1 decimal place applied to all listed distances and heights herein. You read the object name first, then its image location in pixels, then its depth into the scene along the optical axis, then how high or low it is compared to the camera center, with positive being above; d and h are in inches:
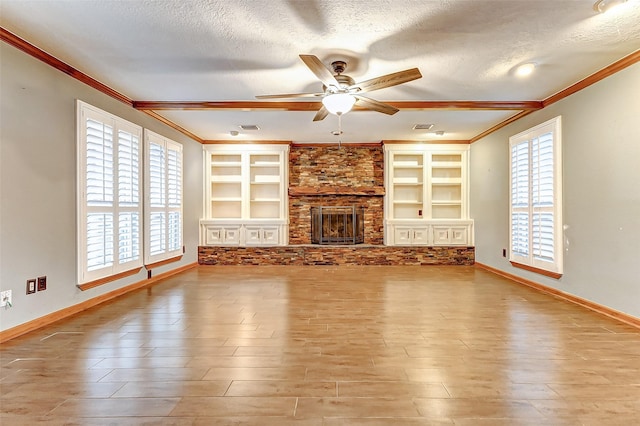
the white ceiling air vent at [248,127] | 214.2 +57.0
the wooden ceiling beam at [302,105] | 169.2 +55.7
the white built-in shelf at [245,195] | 258.8 +14.4
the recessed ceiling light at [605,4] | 87.1 +56.0
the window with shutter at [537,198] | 156.2 +7.0
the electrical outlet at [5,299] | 102.6 -27.5
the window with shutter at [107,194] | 135.6 +8.1
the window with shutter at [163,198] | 185.6 +8.6
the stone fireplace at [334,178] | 271.7 +28.3
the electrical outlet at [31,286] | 112.7 -25.6
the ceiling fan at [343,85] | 108.0 +45.4
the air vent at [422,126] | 213.9 +56.7
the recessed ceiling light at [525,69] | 126.3 +56.6
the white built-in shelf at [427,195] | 257.3 +14.0
